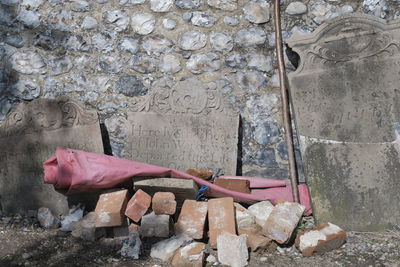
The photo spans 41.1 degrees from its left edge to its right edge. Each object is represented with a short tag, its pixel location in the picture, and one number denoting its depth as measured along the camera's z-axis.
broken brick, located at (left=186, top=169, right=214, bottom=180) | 4.28
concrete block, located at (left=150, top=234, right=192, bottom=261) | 3.53
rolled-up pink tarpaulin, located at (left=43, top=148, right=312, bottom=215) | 4.00
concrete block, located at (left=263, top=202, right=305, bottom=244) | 3.62
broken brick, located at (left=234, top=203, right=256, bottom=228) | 3.82
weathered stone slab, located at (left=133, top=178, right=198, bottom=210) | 3.86
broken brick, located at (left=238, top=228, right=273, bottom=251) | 3.56
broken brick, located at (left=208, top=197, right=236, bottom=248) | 3.66
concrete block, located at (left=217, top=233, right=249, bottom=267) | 3.38
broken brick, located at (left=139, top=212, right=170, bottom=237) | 3.67
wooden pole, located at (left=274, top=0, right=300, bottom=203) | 4.41
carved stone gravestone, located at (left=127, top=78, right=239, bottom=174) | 4.46
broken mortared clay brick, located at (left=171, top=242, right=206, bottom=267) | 3.35
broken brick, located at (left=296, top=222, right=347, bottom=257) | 3.54
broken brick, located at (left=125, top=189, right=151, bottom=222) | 3.80
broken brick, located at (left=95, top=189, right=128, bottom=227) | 3.78
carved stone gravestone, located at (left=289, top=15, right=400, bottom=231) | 3.98
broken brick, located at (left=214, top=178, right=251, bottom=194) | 4.22
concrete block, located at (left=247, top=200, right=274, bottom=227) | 3.89
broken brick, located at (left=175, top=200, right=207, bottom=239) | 3.68
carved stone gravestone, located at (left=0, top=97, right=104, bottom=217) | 4.41
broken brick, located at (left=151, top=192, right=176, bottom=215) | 3.75
